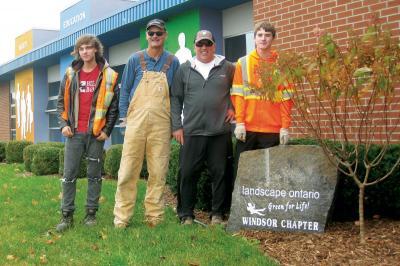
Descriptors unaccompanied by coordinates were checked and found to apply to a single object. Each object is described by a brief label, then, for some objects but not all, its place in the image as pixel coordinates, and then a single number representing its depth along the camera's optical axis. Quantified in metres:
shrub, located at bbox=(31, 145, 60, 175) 11.61
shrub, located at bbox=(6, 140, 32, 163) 16.27
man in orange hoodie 4.90
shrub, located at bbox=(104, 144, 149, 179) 9.91
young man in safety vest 5.38
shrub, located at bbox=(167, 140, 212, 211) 6.03
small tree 3.59
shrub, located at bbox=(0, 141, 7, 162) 17.85
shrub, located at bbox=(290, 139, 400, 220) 5.02
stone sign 4.66
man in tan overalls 5.12
